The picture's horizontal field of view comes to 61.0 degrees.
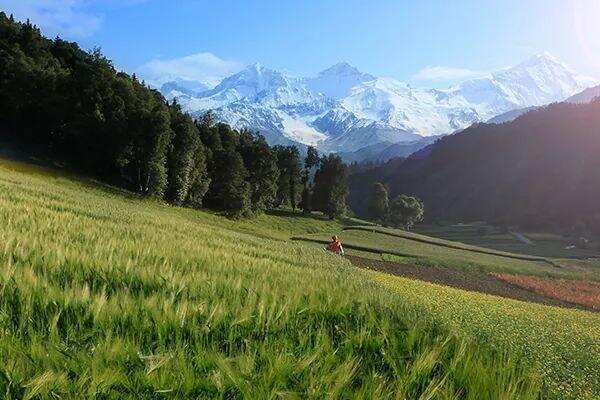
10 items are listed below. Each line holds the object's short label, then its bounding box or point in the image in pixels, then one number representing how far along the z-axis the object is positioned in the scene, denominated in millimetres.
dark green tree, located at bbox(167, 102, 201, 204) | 78625
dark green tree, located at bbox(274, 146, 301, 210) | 115438
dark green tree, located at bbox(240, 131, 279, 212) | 93750
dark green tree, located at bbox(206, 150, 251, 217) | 83562
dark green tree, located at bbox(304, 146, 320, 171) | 129875
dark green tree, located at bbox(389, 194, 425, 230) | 157875
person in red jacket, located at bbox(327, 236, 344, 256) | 39181
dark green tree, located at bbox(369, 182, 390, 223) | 153125
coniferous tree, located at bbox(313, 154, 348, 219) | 115106
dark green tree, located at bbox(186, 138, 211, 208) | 82812
